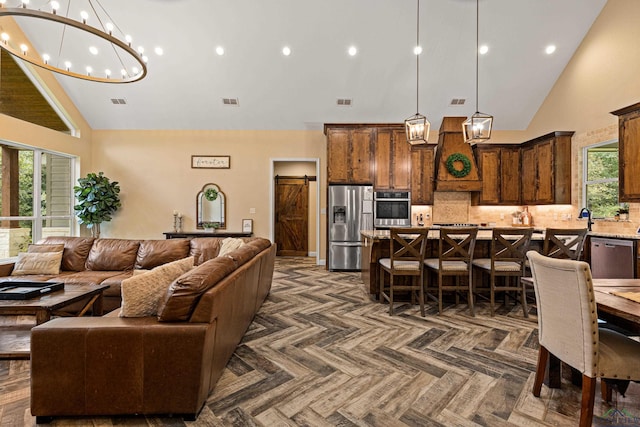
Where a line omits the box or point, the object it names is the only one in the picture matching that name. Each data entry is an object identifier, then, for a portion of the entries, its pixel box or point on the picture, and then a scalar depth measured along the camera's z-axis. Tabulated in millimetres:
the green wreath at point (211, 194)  6723
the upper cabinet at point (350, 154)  6070
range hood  6211
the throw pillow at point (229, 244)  3836
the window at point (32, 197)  4984
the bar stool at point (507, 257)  3355
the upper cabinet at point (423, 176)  6258
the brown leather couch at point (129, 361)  1646
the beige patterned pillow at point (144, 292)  1845
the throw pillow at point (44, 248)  3851
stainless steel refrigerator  5988
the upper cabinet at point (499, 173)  6332
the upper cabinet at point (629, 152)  3852
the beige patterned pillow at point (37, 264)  3633
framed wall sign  6809
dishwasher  3803
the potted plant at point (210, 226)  6627
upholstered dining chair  1487
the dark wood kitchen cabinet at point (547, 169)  5461
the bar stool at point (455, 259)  3377
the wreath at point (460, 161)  6207
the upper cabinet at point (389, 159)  6074
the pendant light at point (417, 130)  3496
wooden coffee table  2365
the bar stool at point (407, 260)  3320
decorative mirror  6805
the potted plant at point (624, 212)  4405
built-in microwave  6035
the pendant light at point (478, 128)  3387
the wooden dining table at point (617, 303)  1474
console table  6293
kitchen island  3862
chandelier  4758
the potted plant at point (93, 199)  6070
